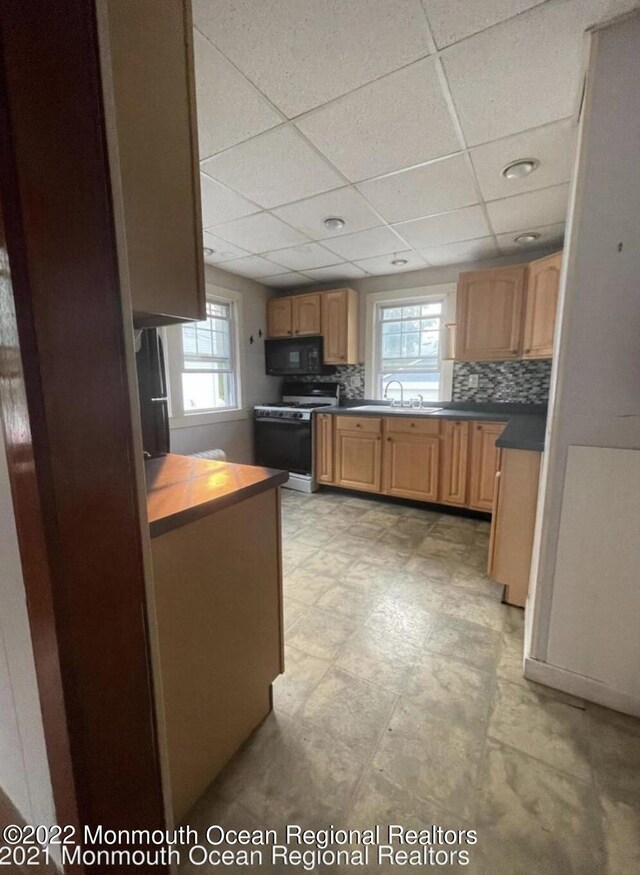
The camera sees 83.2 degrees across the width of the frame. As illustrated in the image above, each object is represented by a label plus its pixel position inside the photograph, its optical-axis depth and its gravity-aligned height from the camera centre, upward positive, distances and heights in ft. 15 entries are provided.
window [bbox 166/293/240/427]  11.02 +0.51
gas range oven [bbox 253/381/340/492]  12.73 -1.89
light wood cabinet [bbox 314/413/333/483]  12.42 -2.25
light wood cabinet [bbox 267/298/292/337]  13.78 +2.46
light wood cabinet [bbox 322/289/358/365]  12.71 +1.98
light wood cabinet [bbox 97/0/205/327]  2.37 +1.63
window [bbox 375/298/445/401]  12.37 +1.19
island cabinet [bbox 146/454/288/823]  3.00 -2.15
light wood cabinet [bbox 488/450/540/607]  6.20 -2.47
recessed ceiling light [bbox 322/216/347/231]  8.24 +3.67
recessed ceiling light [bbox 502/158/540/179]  6.06 +3.64
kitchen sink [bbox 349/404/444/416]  10.98 -0.92
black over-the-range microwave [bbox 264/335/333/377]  13.35 +0.95
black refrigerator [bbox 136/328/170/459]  4.74 -0.16
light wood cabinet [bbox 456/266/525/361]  9.84 +1.90
